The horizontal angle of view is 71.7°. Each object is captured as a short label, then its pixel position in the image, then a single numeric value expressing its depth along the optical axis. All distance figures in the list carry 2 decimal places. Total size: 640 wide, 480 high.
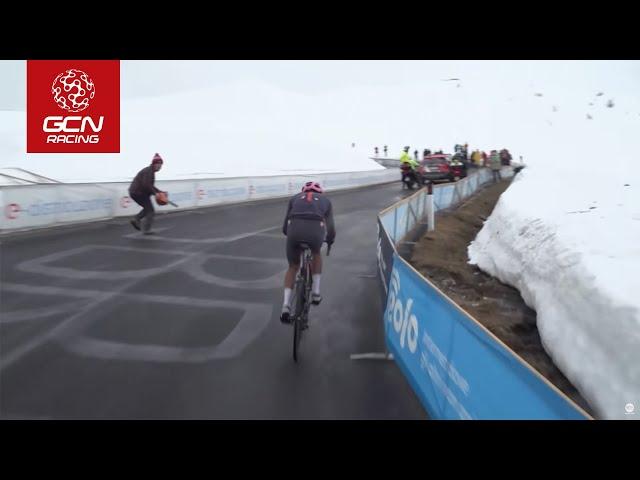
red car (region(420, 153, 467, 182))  26.31
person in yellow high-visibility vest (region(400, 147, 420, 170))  25.86
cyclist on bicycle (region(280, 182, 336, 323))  5.08
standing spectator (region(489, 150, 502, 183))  31.20
